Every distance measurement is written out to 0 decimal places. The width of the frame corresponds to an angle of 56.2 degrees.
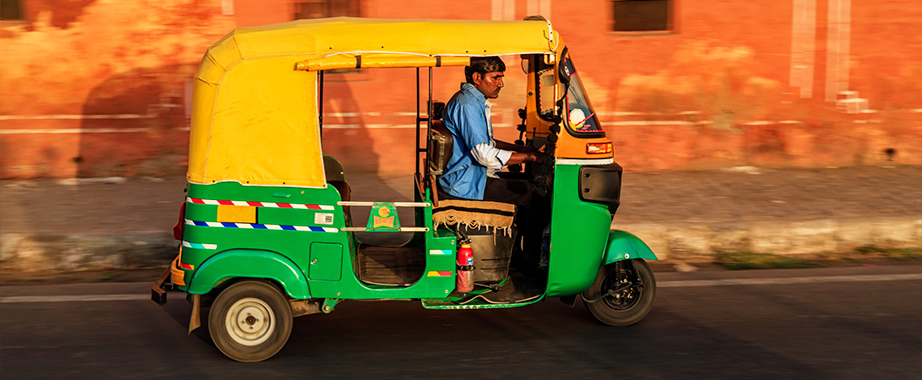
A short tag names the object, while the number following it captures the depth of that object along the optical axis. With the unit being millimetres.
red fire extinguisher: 4871
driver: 5031
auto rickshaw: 4516
